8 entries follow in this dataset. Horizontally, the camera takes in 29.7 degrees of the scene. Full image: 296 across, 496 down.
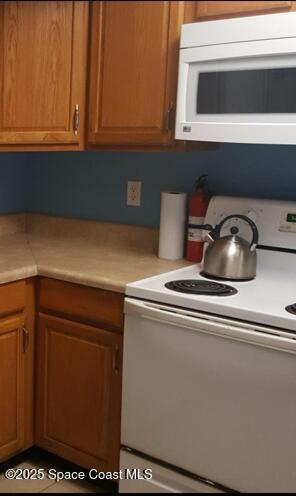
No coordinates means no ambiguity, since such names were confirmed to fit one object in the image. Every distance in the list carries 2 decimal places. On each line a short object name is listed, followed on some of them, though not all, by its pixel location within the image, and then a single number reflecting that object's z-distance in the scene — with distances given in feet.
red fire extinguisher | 7.30
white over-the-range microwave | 5.64
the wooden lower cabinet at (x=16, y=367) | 6.58
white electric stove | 5.13
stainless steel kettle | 6.34
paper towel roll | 7.33
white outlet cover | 8.20
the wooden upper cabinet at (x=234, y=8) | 5.82
